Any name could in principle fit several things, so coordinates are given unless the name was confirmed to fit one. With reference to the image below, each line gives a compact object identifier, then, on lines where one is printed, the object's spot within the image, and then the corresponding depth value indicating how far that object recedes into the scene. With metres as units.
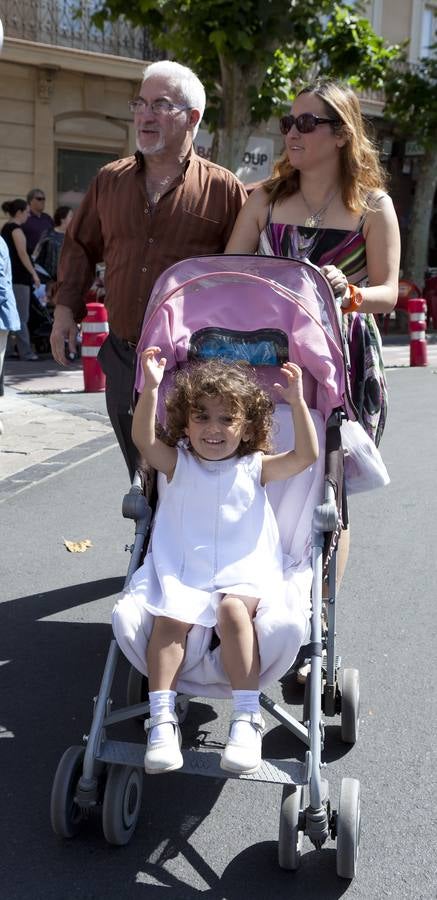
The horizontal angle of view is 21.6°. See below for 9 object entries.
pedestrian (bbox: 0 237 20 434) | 8.24
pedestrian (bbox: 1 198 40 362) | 13.83
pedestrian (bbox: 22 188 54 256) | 14.84
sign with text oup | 21.44
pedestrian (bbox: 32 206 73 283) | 14.53
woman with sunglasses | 3.93
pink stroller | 2.90
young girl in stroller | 3.09
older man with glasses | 4.22
